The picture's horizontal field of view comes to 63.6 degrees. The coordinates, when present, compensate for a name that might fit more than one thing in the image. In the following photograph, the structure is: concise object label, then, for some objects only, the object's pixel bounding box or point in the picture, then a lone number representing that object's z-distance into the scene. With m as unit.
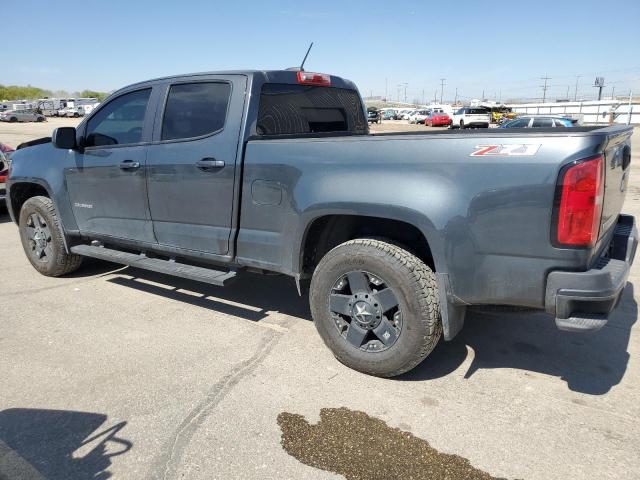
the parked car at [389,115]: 68.75
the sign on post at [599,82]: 70.19
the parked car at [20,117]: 50.66
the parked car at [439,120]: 44.34
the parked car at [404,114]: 66.72
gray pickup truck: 2.61
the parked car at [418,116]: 57.16
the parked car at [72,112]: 62.84
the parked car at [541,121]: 23.09
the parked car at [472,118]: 37.61
